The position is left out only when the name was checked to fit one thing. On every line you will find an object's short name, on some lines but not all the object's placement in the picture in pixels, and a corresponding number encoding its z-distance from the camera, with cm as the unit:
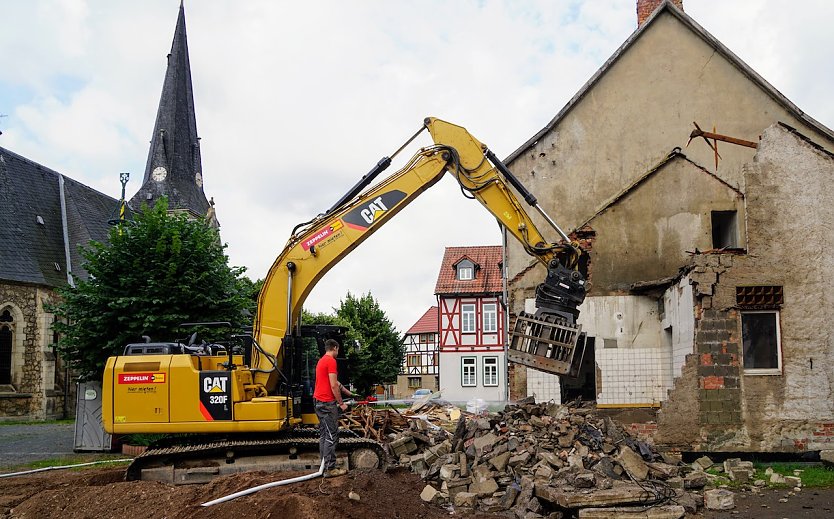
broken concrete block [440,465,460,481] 990
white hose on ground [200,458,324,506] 852
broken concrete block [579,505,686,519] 833
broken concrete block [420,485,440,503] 927
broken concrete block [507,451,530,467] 983
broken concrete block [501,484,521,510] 907
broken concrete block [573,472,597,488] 893
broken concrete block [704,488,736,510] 918
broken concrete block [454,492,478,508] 919
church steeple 4656
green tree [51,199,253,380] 1550
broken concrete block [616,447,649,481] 954
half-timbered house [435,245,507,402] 4381
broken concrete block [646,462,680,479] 977
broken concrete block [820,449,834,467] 1168
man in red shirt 962
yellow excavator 1017
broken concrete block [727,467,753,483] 1088
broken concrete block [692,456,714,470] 1172
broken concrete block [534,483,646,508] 843
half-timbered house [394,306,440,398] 5853
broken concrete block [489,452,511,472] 986
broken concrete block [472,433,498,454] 1047
